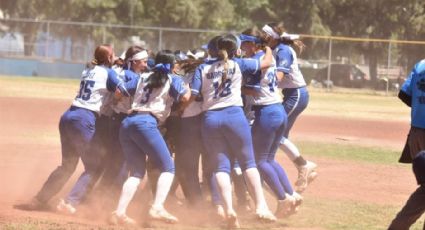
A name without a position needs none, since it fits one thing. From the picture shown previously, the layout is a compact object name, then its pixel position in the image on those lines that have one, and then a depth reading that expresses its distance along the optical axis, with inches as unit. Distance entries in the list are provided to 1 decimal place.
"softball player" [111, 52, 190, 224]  694.5
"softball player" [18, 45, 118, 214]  753.6
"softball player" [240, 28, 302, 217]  746.8
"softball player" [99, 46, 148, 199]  762.2
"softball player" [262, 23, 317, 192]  807.7
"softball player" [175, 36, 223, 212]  745.0
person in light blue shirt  642.8
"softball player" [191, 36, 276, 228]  701.9
